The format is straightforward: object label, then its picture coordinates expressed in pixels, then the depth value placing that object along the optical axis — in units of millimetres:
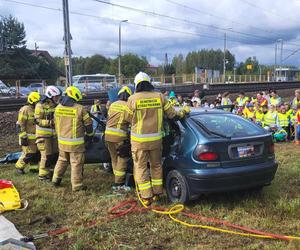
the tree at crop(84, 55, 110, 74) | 74341
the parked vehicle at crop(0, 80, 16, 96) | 22793
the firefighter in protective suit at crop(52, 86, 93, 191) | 4880
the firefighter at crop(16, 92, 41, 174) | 6069
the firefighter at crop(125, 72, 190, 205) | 4215
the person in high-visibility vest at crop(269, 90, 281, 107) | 9934
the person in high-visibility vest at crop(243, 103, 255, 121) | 9825
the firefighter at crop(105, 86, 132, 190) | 4886
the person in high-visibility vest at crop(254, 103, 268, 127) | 9392
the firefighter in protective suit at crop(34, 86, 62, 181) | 5581
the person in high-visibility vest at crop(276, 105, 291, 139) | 8895
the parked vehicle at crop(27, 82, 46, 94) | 23843
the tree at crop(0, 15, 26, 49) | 36638
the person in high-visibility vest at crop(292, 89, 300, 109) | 9227
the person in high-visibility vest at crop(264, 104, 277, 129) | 9060
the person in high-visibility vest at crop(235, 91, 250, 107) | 11339
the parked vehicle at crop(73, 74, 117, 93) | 26819
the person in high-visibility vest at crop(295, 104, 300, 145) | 8383
